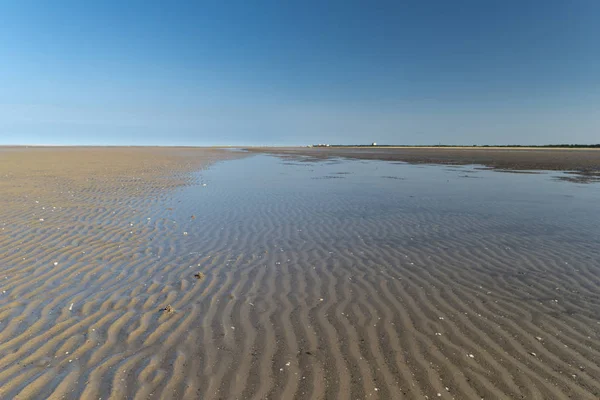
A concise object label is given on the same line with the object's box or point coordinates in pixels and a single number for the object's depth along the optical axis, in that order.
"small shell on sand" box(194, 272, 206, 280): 6.92
